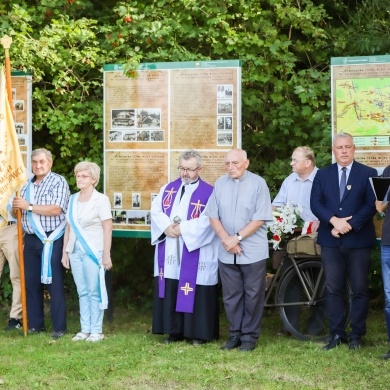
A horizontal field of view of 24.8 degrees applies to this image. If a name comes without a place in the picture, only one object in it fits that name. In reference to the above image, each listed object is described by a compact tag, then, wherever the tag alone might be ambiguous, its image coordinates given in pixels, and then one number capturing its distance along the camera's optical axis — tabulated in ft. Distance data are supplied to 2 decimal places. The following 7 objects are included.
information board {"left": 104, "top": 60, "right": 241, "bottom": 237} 27.89
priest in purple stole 25.99
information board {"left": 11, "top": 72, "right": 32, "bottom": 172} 29.99
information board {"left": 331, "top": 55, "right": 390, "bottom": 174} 26.27
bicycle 26.13
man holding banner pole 27.55
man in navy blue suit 24.29
